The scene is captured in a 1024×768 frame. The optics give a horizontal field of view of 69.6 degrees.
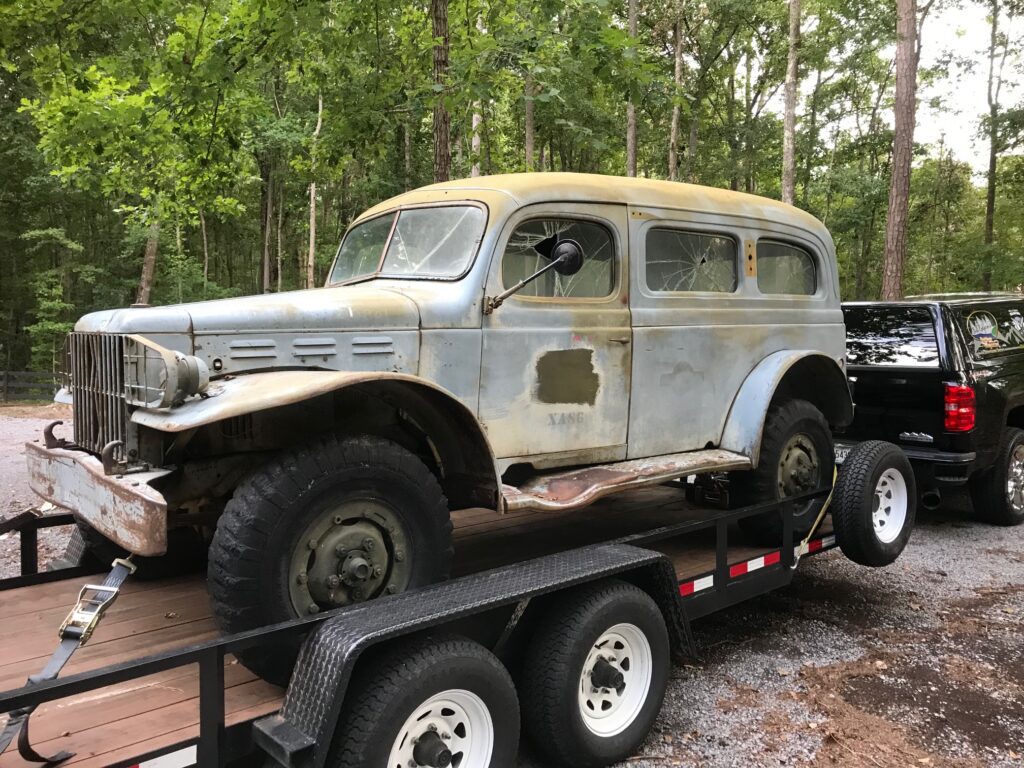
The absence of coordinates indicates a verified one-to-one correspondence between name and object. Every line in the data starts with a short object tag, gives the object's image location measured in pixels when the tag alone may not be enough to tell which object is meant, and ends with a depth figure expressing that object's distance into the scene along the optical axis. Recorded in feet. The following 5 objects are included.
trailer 7.41
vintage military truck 8.95
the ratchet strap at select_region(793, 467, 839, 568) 14.55
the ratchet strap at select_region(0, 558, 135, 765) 6.53
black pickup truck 20.74
